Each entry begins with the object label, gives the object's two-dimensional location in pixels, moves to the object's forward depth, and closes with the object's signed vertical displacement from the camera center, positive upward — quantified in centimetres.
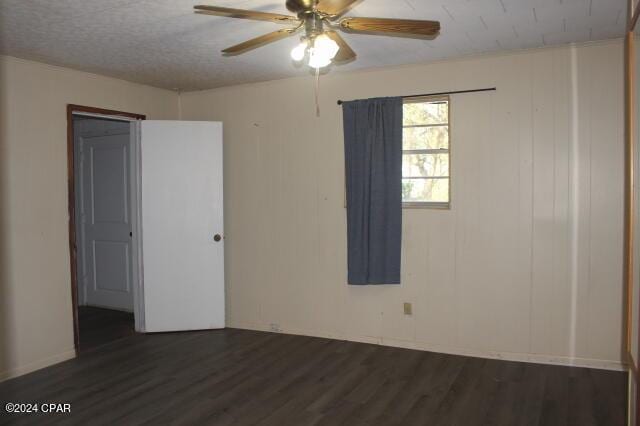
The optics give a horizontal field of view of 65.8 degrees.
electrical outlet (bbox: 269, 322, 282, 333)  488 -125
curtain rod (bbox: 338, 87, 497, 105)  399 +88
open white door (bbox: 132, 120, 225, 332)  484 -23
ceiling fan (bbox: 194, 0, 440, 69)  230 +87
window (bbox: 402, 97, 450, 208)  420 +40
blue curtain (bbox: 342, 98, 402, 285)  425 +10
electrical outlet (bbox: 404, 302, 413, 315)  430 -95
